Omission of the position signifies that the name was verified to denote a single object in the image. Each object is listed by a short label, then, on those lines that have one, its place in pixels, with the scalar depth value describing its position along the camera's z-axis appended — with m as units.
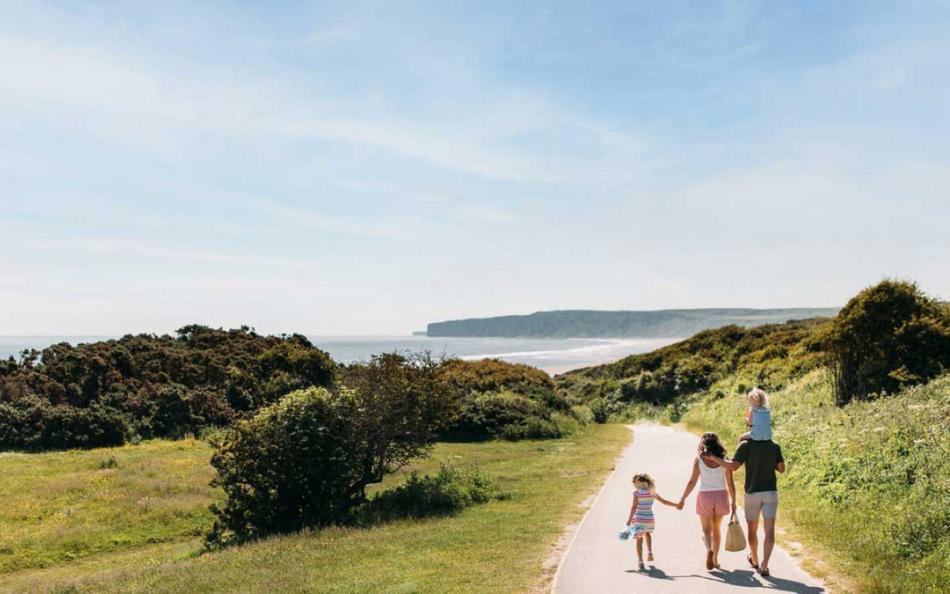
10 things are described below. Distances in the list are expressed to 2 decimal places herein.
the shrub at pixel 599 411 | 48.56
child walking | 9.96
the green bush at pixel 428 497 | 16.83
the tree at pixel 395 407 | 19.45
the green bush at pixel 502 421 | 37.53
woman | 9.48
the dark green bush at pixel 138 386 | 36.19
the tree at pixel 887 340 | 22.33
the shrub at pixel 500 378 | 48.00
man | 9.14
